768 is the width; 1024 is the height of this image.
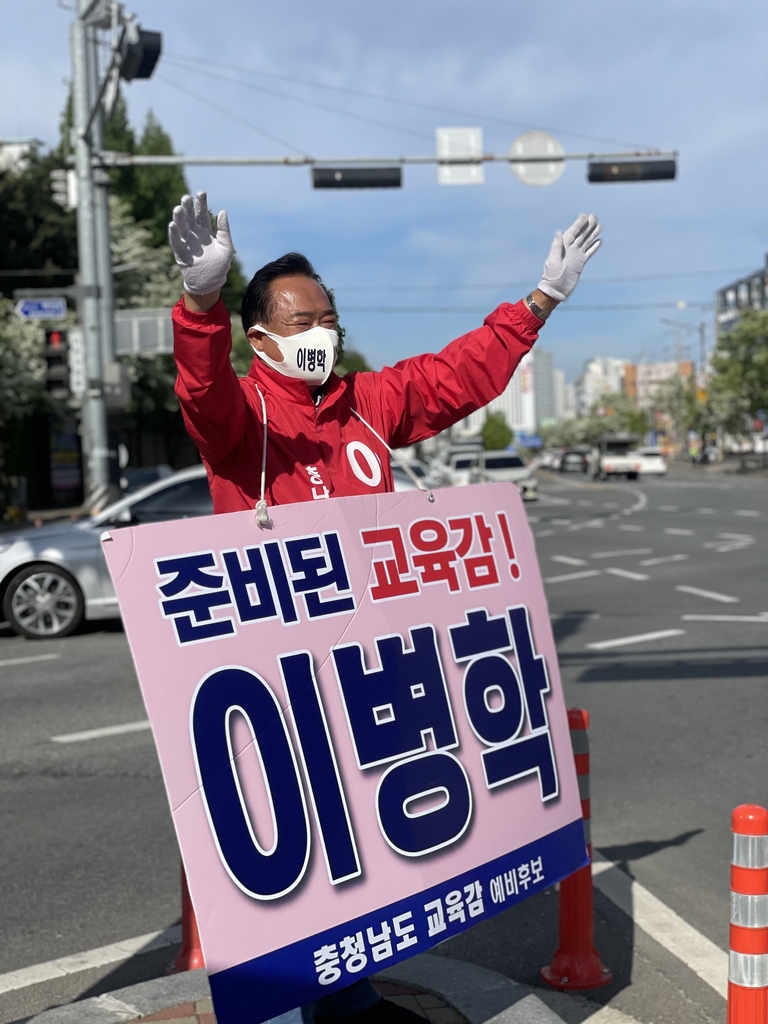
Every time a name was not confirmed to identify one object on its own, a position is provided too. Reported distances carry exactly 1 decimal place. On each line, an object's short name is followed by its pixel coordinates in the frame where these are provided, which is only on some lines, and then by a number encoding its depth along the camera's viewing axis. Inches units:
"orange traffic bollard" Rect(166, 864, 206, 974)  134.8
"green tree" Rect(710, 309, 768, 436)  2332.2
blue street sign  617.6
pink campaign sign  89.2
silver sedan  394.9
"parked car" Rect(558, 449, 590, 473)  3079.7
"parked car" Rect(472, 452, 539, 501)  1350.9
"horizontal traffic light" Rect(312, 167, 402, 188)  619.8
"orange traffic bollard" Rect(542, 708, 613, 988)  125.9
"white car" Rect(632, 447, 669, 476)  2476.6
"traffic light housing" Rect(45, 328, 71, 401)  629.0
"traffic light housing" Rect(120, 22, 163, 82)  542.0
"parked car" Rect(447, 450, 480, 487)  1370.6
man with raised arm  90.7
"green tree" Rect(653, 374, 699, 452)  3690.9
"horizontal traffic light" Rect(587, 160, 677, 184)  639.8
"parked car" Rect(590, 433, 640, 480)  2251.5
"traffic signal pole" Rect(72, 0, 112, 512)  639.8
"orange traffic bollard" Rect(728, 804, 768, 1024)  98.1
